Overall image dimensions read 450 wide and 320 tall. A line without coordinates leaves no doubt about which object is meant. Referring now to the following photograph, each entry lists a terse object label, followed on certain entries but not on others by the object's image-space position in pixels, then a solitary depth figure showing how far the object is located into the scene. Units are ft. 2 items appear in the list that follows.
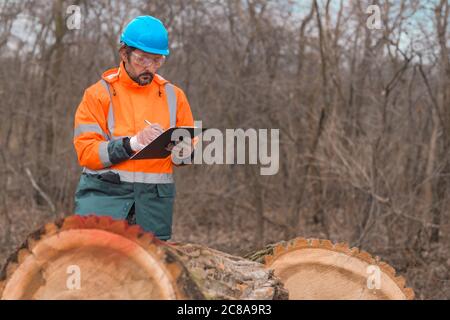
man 23.02
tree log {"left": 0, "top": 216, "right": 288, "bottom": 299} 17.78
